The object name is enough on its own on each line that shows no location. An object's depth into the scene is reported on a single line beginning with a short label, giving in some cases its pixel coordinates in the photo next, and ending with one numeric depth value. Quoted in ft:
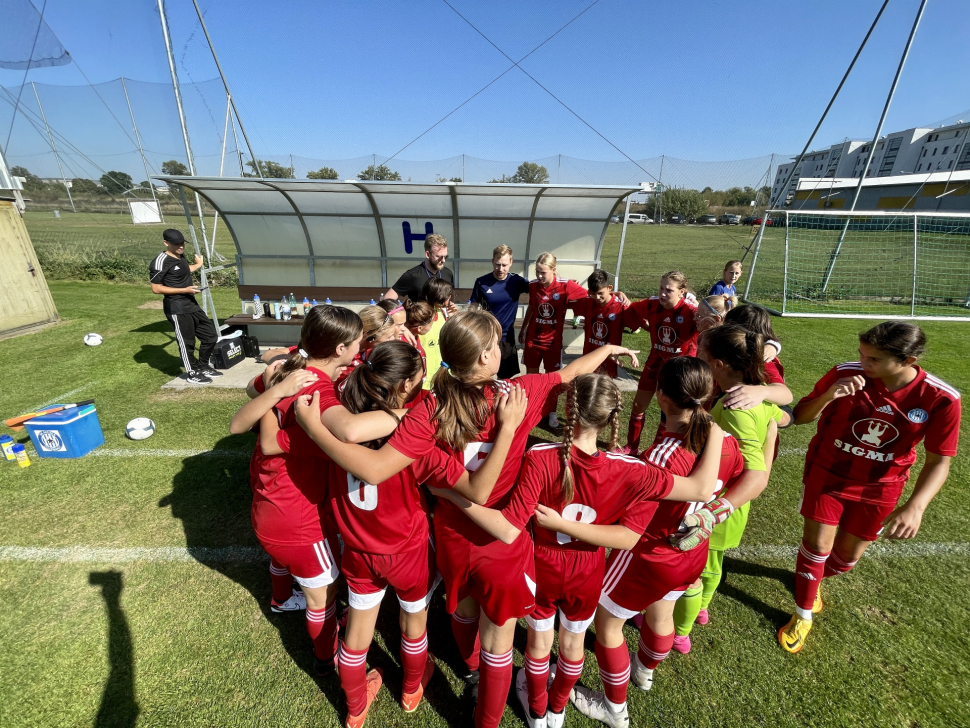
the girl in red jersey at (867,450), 7.22
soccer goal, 36.13
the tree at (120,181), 72.00
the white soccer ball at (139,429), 15.49
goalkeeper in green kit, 6.73
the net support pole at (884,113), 29.53
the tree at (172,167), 82.71
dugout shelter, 24.63
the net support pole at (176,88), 26.27
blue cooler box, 13.99
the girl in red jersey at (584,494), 5.49
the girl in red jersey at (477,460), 5.45
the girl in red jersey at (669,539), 6.00
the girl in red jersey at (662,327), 13.64
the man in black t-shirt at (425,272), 14.98
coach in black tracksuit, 19.33
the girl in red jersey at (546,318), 16.29
